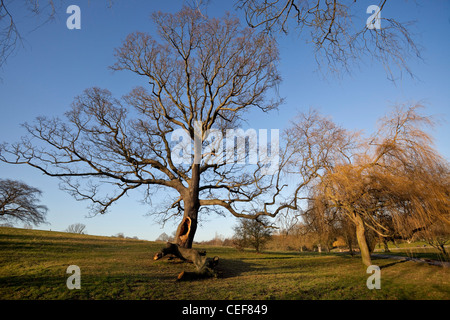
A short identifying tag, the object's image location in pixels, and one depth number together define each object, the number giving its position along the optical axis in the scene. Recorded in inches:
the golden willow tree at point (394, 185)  323.9
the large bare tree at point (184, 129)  479.2
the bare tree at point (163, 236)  2265.5
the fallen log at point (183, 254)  383.6
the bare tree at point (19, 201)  959.6
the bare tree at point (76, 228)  2497.0
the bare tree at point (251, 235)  1035.9
